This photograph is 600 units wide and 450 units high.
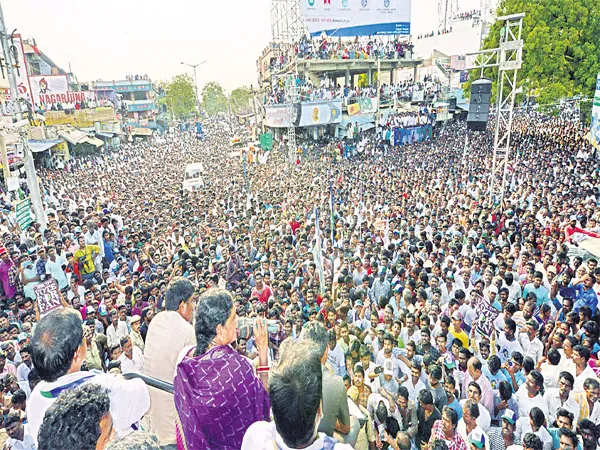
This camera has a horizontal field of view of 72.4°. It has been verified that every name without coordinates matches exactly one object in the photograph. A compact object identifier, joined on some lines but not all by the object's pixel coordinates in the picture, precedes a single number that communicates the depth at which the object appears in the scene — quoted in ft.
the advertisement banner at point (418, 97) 88.33
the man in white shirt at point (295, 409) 4.27
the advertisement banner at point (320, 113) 67.10
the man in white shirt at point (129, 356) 13.35
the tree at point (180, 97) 218.79
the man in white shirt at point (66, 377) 5.35
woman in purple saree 5.56
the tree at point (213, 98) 309.01
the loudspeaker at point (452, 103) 84.79
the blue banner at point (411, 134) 68.23
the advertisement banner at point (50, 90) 99.91
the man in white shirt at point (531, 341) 14.23
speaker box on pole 35.45
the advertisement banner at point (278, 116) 67.41
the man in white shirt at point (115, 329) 16.56
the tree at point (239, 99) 306.35
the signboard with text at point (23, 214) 28.78
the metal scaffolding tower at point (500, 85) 30.91
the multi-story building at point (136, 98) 171.64
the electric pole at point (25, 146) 27.35
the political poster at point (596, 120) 42.29
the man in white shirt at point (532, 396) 11.26
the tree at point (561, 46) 56.90
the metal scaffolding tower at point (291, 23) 85.56
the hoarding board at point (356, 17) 85.15
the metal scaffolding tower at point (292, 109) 61.82
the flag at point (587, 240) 19.59
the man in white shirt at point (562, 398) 11.09
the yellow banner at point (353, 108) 74.43
